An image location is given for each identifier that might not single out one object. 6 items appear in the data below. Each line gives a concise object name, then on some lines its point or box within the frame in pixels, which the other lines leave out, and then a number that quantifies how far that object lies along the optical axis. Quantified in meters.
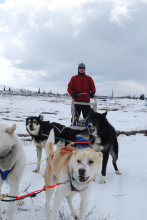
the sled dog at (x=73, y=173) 1.63
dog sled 4.79
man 4.92
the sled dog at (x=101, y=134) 3.25
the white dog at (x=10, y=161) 1.80
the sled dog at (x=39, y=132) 3.52
